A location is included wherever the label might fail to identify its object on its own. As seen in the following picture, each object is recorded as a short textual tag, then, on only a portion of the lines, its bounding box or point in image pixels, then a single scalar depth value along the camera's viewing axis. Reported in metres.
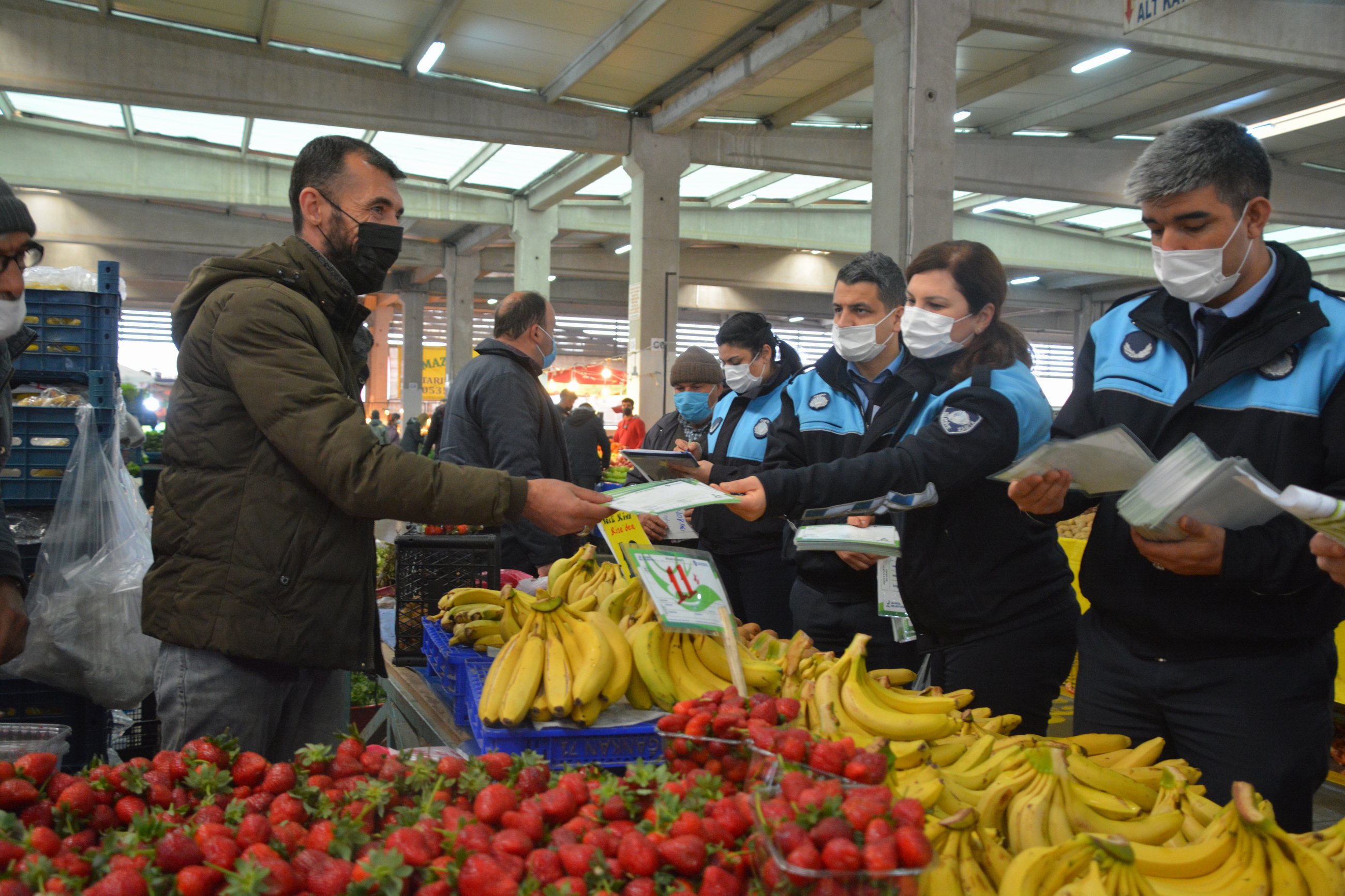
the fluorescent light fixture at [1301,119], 10.82
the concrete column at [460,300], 18.81
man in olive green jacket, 1.88
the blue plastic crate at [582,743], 1.80
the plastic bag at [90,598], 3.26
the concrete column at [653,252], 11.48
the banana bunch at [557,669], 1.79
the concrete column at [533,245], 15.54
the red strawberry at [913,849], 1.00
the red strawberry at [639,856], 1.15
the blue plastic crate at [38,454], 3.49
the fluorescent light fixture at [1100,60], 9.28
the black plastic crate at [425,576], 2.75
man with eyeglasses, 2.06
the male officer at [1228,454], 1.69
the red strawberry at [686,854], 1.15
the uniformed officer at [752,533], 3.62
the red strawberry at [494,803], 1.30
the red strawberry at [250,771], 1.49
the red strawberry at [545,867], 1.15
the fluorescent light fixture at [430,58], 9.76
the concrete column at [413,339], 21.70
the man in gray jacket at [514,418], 3.53
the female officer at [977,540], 2.19
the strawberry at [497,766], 1.45
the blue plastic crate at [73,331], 3.57
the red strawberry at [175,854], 1.19
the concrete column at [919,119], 7.12
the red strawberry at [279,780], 1.46
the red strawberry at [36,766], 1.41
